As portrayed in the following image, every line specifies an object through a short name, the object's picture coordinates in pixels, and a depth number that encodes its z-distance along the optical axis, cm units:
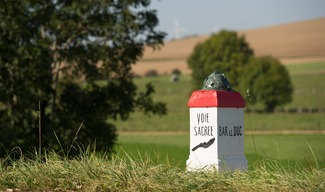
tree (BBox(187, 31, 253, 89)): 10950
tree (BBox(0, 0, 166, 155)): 2853
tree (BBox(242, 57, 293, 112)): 9419
